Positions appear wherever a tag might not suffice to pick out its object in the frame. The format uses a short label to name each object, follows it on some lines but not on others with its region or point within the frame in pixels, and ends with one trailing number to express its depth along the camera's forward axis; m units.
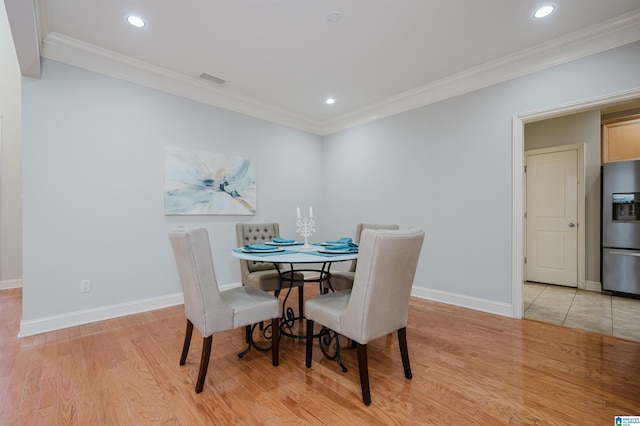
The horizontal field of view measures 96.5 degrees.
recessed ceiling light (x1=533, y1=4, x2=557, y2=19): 2.17
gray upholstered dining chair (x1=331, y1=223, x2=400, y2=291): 2.65
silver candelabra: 2.53
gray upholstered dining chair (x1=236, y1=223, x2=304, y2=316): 2.63
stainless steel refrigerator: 3.53
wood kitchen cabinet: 3.88
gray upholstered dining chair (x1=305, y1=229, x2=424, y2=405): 1.55
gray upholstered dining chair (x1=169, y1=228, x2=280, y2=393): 1.70
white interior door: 4.15
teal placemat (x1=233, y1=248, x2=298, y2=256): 2.03
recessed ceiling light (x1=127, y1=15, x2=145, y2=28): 2.28
